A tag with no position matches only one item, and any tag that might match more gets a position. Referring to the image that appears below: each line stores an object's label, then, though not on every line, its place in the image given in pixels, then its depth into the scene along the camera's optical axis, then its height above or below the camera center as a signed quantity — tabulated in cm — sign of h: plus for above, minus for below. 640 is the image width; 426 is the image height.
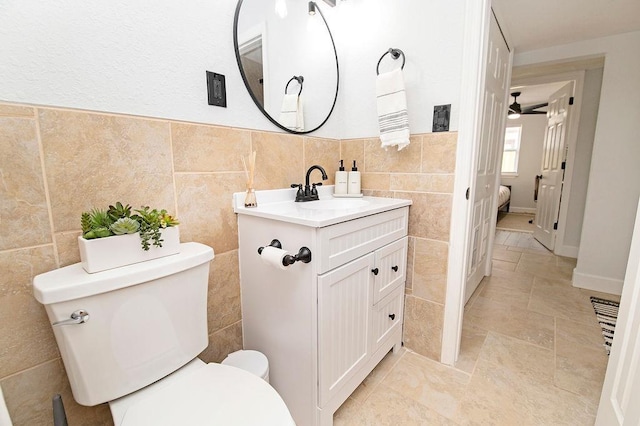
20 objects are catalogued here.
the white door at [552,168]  321 +9
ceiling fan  462 +128
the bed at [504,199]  515 -47
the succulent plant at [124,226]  80 -15
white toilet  70 -50
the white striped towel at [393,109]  141 +34
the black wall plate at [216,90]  110 +35
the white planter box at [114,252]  76 -22
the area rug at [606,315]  177 -103
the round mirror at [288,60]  122 +58
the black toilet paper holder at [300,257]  93 -28
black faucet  143 -9
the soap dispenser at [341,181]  165 -4
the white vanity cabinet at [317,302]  100 -52
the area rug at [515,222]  465 -88
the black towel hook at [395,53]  145 +64
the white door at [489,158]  190 +14
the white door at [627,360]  84 -61
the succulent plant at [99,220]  80 -13
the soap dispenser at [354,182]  164 -5
